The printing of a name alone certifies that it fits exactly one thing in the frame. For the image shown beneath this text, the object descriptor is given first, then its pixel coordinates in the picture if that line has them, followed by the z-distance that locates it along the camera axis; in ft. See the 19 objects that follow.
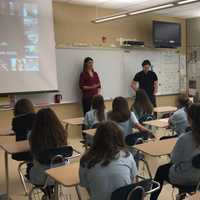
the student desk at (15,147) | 10.15
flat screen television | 25.07
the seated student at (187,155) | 8.26
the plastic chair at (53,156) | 8.89
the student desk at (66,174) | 7.26
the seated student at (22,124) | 12.14
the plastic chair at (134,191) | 6.16
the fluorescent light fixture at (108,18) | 20.10
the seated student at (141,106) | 15.76
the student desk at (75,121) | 15.07
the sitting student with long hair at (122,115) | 12.01
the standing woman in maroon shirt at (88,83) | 21.58
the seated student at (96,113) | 13.65
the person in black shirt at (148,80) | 23.75
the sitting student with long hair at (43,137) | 9.05
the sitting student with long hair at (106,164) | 6.69
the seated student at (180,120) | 13.03
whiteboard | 21.62
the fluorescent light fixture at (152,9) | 17.16
